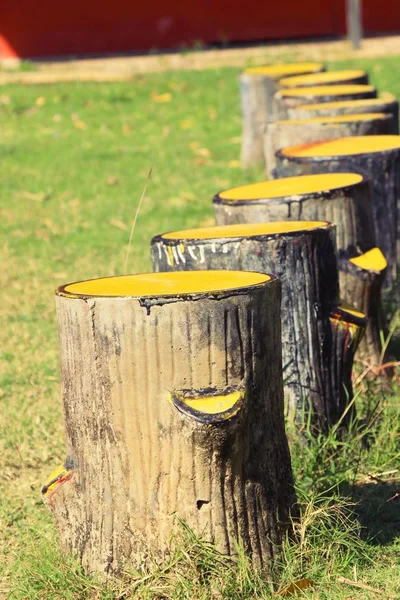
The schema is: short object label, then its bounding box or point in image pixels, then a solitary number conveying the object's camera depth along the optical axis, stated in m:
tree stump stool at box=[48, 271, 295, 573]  5.32
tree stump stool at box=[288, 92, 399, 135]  12.47
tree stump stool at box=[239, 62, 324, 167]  17.64
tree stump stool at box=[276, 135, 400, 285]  9.68
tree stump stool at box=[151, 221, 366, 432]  7.02
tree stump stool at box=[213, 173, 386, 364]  8.05
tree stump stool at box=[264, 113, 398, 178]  11.39
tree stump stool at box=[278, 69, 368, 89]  15.64
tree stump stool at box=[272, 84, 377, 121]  13.76
